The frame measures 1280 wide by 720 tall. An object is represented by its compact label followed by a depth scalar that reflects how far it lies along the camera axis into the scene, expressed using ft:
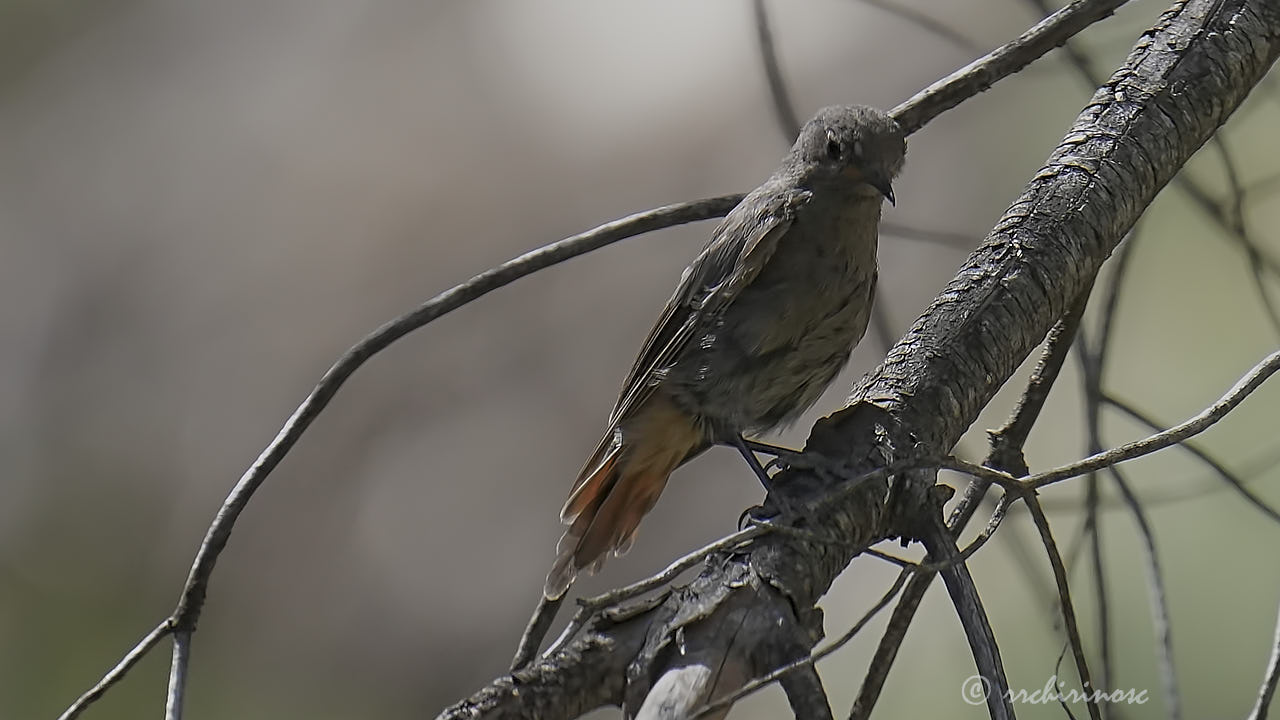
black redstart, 17.17
